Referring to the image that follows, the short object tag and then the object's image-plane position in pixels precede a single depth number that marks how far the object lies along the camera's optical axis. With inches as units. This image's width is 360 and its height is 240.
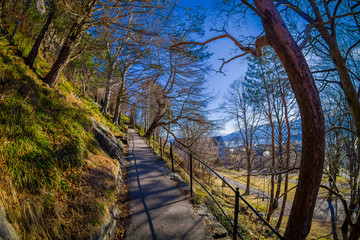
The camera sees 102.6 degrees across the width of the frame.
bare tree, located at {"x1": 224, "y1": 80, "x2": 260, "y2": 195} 570.3
